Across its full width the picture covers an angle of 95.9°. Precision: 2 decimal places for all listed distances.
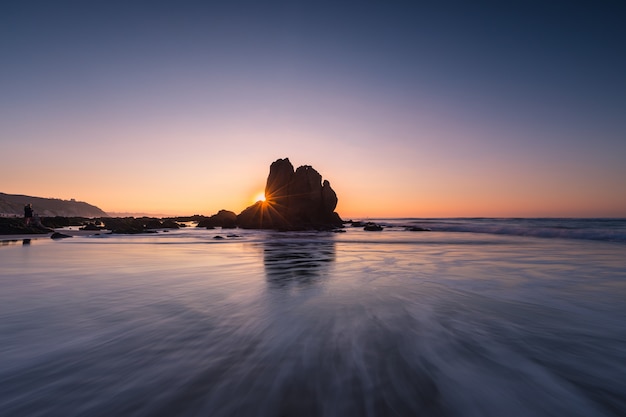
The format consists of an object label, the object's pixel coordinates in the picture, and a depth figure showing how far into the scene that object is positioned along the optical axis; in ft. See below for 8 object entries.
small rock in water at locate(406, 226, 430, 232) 150.39
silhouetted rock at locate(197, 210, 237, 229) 170.91
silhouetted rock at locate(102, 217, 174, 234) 108.78
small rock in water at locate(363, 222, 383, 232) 151.48
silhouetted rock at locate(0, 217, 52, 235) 83.99
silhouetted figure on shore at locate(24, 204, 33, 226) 97.35
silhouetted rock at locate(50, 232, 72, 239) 78.71
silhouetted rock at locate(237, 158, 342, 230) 164.86
